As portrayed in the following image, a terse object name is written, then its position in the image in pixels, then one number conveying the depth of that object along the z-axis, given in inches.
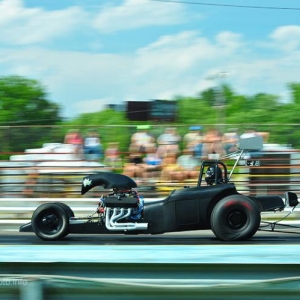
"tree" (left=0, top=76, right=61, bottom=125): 1999.3
